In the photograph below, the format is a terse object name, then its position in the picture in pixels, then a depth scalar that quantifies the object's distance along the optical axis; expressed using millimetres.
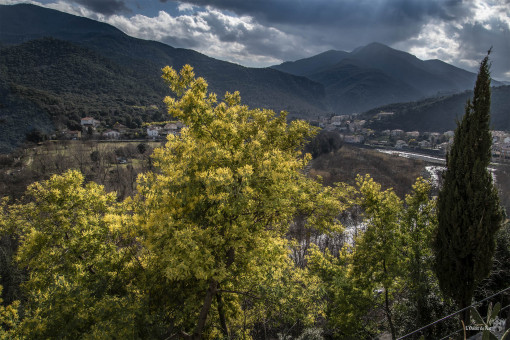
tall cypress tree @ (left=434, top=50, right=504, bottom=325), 7109
